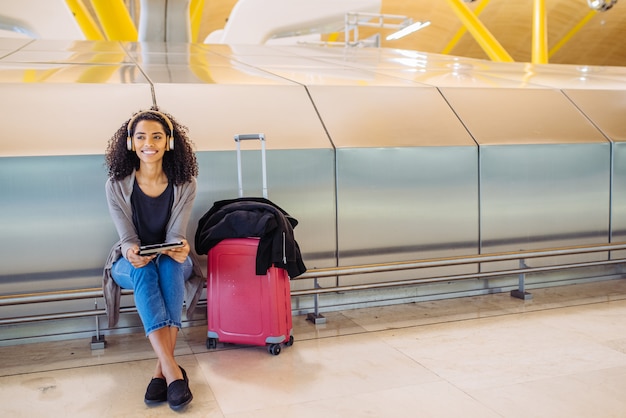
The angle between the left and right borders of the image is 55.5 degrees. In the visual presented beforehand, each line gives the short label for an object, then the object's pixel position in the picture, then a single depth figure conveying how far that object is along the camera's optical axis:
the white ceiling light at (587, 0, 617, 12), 13.10
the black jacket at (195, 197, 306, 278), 3.54
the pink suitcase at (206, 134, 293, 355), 3.60
